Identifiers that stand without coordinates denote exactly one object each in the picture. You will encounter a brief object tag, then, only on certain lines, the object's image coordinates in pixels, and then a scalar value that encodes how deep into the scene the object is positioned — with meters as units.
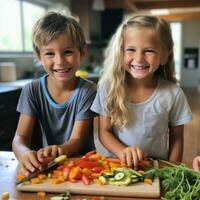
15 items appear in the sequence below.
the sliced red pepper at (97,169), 0.89
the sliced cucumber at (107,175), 0.85
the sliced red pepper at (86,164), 0.91
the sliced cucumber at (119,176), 0.83
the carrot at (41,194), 0.80
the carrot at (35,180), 0.83
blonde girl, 1.22
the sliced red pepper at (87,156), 0.97
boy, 1.22
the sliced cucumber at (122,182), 0.82
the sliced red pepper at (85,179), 0.83
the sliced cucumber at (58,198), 0.75
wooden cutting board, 0.79
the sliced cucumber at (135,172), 0.85
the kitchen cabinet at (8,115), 2.49
